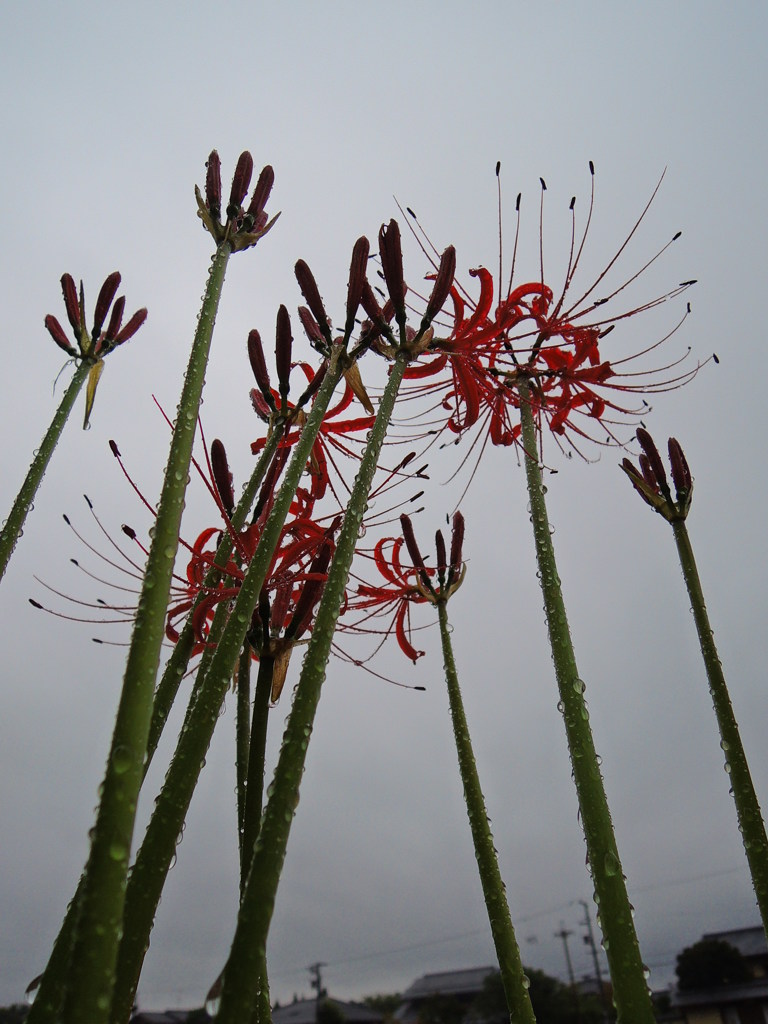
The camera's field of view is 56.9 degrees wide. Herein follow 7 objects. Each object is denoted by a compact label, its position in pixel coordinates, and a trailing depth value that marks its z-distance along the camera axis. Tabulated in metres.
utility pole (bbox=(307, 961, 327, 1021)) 41.84
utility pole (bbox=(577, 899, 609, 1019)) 34.45
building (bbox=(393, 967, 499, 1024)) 44.12
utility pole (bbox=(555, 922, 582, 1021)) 39.25
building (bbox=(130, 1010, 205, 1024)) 34.16
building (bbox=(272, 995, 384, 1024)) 36.22
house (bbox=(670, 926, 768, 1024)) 22.56
